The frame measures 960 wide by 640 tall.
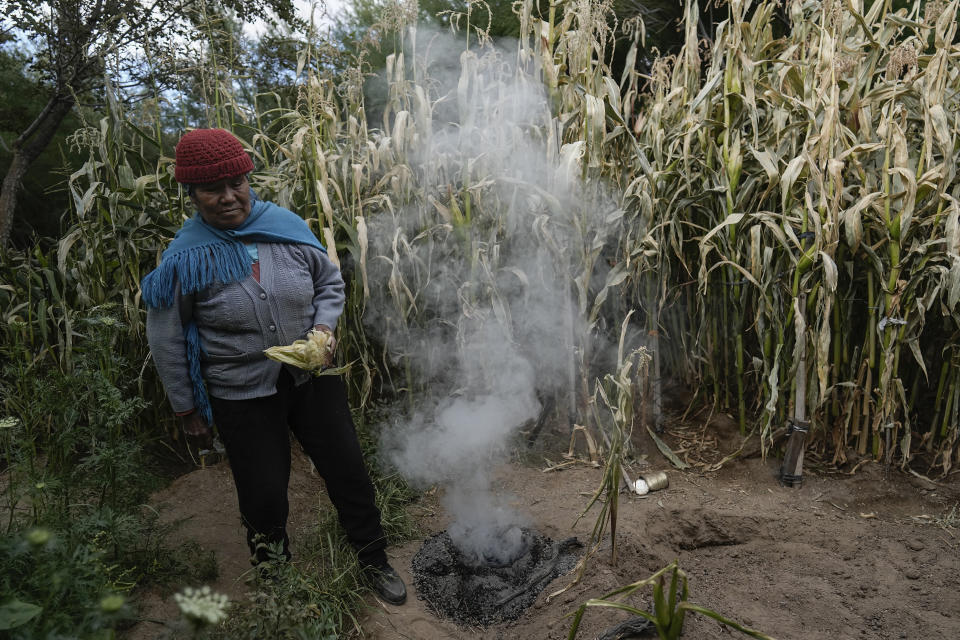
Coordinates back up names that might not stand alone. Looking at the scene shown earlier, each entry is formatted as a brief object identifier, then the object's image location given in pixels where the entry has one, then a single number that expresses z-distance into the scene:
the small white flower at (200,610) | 0.96
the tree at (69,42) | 3.28
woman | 1.83
